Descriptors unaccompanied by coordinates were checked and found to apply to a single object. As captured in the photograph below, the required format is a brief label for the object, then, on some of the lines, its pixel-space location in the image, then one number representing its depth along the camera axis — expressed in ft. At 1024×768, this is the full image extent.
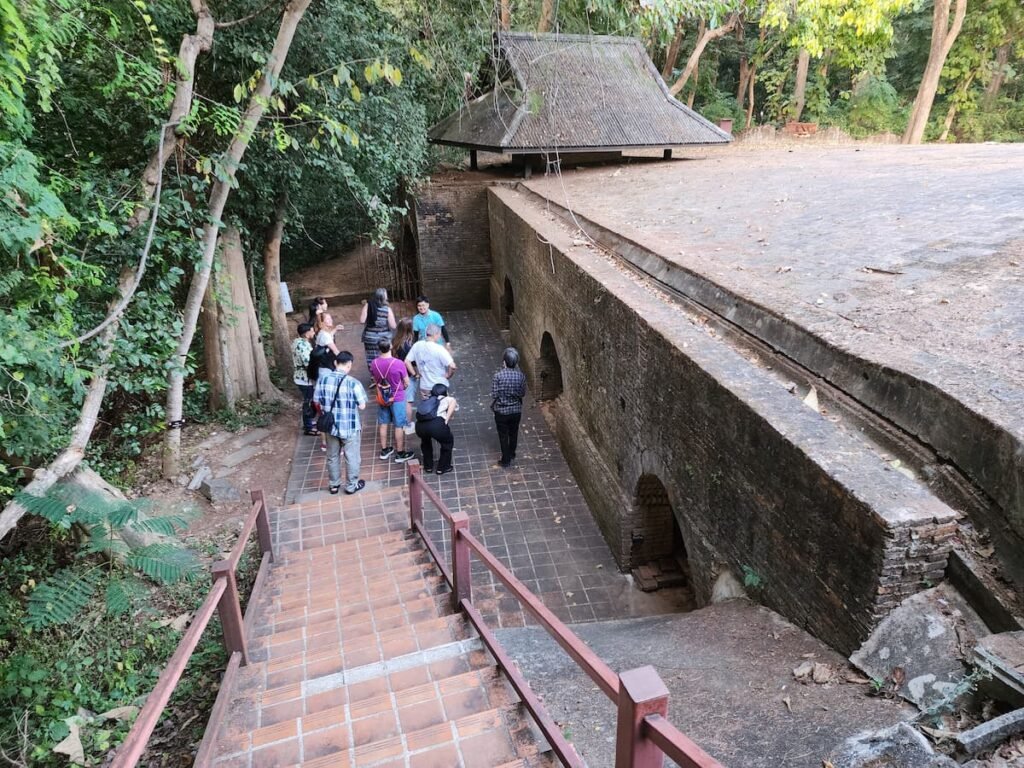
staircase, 9.27
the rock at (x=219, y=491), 24.06
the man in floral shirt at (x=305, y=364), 26.53
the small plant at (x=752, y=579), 12.50
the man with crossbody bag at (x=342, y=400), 21.48
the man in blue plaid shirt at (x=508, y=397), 25.86
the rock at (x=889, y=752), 7.35
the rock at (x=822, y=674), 9.56
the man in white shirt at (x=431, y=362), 25.32
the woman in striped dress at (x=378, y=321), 28.58
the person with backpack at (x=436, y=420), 25.29
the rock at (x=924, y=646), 8.62
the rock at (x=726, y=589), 13.50
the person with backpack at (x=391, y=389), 24.58
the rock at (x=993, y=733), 7.27
